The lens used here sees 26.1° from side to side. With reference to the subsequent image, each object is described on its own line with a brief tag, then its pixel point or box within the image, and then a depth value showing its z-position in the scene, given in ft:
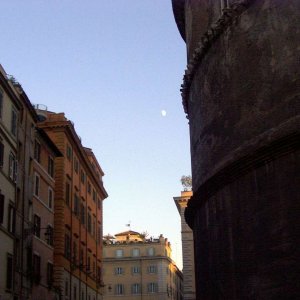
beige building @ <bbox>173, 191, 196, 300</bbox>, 184.34
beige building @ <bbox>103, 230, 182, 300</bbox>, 275.59
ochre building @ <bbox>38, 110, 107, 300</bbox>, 128.57
